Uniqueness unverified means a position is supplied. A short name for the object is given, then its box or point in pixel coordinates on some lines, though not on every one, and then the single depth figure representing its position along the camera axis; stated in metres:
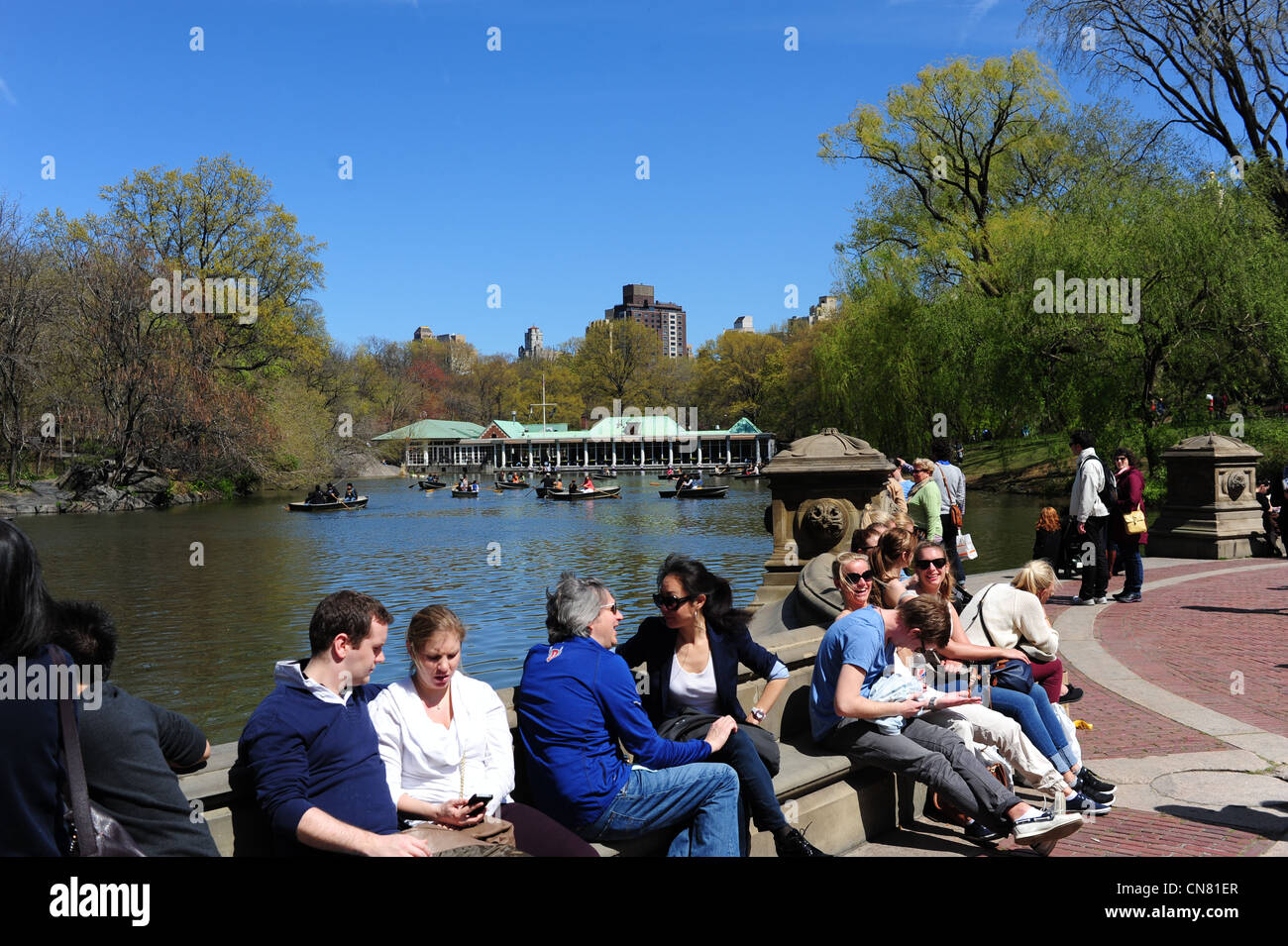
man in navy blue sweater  3.24
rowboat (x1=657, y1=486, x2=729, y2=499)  56.34
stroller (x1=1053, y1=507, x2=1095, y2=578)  12.35
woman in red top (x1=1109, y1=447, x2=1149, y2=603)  11.97
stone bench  4.73
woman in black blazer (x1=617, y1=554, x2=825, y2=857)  4.74
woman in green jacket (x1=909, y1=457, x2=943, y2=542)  10.77
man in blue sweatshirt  4.01
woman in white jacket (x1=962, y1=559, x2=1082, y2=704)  6.27
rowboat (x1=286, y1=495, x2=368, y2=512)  46.25
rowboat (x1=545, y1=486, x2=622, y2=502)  57.00
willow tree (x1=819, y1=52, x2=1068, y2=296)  35.19
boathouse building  105.44
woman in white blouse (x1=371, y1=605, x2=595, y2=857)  3.74
